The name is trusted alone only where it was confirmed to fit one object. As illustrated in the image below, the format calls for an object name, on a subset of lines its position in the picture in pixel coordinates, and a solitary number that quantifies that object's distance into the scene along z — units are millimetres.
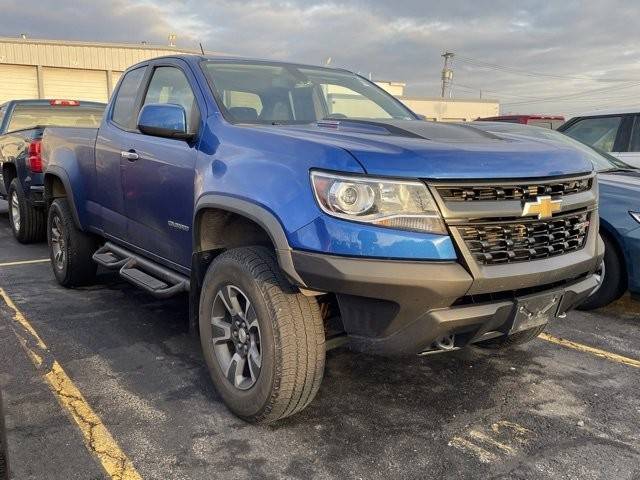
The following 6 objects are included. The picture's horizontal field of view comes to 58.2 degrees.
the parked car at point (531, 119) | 12516
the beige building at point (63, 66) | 25656
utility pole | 60375
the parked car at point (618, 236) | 4543
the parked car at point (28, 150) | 6652
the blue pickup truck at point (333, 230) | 2377
